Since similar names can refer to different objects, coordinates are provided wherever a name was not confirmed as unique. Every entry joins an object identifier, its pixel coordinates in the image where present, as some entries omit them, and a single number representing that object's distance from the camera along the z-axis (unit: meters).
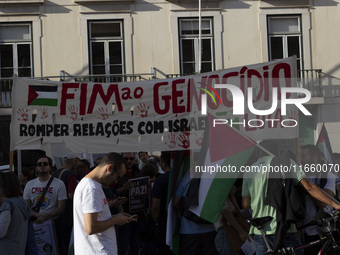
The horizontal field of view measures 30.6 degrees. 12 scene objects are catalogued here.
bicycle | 6.04
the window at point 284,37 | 20.98
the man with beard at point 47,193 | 7.87
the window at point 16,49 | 20.19
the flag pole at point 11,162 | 8.21
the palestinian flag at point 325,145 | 8.71
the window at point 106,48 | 20.44
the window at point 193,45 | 20.61
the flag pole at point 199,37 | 19.48
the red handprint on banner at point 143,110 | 9.00
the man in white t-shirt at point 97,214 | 5.10
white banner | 8.80
